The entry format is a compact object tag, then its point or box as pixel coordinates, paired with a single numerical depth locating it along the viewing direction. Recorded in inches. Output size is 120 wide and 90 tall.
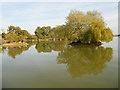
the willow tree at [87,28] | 574.6
